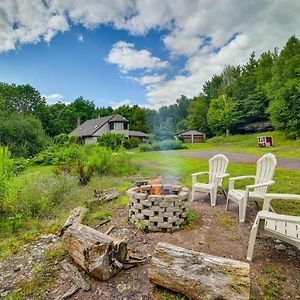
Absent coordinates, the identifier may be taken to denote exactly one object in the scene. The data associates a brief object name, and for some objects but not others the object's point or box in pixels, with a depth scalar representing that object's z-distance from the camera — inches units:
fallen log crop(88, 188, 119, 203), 195.0
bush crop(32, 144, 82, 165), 371.8
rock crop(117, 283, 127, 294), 82.9
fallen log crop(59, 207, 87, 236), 127.1
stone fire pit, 130.0
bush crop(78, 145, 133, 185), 268.5
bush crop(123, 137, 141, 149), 931.6
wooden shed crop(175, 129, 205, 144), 1290.6
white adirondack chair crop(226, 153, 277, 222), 138.2
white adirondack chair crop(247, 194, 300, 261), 89.6
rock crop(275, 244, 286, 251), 109.9
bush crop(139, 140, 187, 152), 813.2
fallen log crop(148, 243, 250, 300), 70.3
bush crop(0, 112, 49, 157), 565.1
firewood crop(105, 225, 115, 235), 131.6
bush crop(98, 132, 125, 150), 768.9
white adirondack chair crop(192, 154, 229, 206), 174.2
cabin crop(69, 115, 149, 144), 1097.3
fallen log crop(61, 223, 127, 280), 88.3
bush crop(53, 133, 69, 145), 844.3
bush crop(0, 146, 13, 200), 157.5
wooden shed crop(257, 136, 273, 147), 740.0
